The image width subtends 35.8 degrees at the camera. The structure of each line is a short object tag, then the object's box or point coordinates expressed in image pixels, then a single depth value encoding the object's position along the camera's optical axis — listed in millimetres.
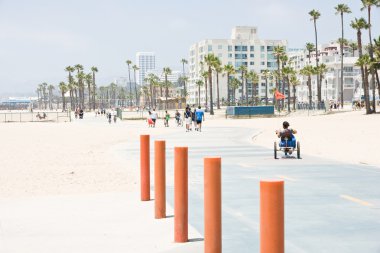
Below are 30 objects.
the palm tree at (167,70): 188500
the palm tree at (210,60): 108344
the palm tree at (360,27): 68562
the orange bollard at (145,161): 8555
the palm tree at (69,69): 184500
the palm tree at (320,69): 106125
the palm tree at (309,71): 108125
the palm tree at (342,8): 98938
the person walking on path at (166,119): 46844
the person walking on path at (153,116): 47684
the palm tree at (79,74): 191638
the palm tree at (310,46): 131625
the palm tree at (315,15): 106562
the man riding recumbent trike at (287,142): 17047
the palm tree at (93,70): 196625
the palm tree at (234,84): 177462
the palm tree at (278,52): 112125
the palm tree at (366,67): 60525
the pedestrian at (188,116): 36344
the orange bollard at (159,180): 7508
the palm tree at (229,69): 123638
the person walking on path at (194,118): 36725
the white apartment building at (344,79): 172150
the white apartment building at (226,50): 192500
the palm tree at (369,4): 69625
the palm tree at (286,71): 109875
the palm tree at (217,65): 110281
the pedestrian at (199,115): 35572
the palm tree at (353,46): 147000
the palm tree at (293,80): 125938
